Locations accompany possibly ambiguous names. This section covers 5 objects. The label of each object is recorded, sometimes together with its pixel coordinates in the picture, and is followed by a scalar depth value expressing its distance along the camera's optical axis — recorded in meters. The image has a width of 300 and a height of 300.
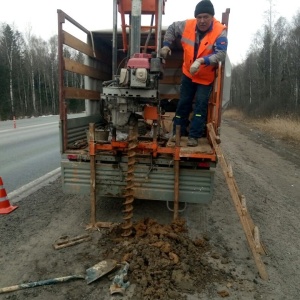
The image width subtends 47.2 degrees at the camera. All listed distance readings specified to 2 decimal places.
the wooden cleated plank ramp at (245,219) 3.52
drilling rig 4.15
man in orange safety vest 4.48
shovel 3.16
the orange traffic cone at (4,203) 5.20
